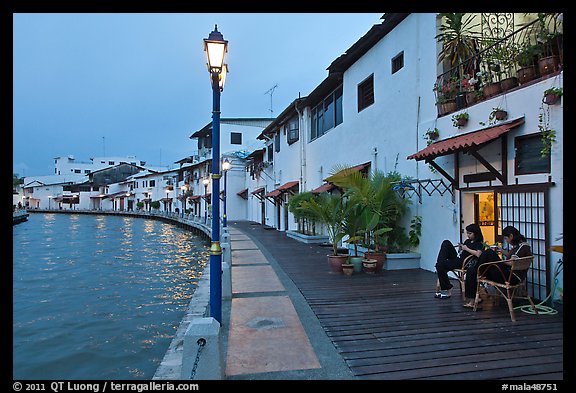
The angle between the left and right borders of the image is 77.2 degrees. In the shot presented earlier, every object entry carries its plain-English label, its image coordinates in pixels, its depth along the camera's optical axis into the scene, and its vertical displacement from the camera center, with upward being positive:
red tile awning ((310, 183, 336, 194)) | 14.53 +0.53
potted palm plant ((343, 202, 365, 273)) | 9.02 -0.61
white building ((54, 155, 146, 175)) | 91.00 +9.62
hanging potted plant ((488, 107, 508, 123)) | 6.47 +1.58
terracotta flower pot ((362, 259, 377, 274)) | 8.78 -1.56
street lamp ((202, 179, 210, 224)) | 39.51 +1.27
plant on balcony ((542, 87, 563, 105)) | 5.39 +1.60
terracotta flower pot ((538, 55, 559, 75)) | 5.66 +2.18
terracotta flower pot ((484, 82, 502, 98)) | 6.74 +2.13
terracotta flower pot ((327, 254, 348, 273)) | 9.03 -1.52
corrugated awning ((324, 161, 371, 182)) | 12.13 +1.22
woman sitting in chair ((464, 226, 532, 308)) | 5.33 -0.87
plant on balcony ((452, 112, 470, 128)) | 7.39 +1.71
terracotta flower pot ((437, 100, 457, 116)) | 7.93 +2.10
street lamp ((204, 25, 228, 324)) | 4.85 +0.93
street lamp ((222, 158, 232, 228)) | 19.06 +1.93
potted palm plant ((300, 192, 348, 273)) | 9.12 -0.44
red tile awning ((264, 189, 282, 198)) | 22.73 +0.48
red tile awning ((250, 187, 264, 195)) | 28.70 +0.85
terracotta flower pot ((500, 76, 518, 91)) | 6.50 +2.15
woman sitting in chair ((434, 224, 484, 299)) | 6.14 -0.97
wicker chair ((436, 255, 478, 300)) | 6.10 -1.15
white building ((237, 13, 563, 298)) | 5.83 +1.46
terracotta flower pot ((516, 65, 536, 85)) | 6.17 +2.22
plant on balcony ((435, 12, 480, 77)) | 7.91 +3.60
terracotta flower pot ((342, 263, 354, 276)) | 8.73 -1.64
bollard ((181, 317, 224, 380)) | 3.17 -1.36
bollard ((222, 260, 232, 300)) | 6.59 -1.51
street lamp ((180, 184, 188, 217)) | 47.61 +1.24
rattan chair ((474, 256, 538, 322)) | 5.12 -1.09
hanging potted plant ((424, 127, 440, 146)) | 8.33 +1.57
